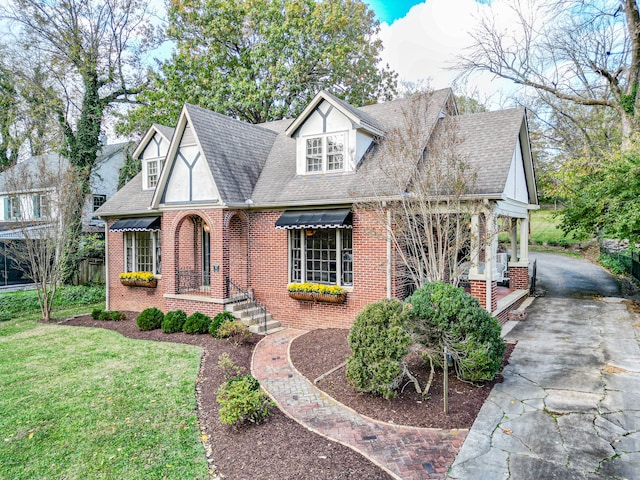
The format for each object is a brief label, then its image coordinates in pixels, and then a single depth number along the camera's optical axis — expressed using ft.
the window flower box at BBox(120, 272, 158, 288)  47.86
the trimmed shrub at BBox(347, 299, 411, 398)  20.36
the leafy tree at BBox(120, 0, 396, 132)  72.28
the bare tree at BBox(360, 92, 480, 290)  27.50
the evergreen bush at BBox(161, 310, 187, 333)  38.22
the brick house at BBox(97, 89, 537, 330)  35.58
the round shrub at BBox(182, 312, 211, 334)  36.83
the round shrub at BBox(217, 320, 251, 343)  34.73
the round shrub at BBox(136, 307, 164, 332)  39.58
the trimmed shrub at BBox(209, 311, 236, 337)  35.52
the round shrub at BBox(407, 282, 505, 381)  21.63
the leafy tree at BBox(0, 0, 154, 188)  63.52
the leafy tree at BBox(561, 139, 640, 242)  38.40
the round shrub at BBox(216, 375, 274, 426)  18.48
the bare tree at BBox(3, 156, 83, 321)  48.52
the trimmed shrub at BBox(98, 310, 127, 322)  45.75
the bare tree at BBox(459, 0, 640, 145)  61.77
